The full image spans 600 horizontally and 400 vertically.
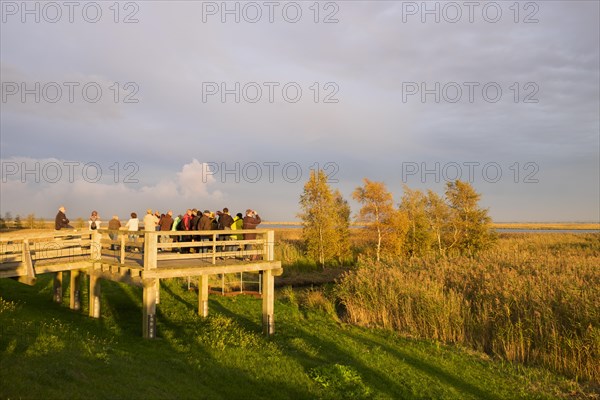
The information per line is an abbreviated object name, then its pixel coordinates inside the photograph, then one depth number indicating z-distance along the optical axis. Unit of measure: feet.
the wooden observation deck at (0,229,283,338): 48.88
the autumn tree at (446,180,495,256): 151.64
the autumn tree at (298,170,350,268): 150.41
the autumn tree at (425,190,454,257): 165.89
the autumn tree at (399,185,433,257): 162.91
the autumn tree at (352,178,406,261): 155.53
